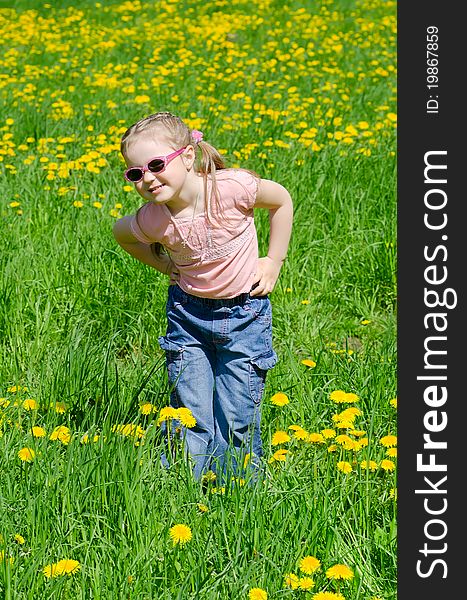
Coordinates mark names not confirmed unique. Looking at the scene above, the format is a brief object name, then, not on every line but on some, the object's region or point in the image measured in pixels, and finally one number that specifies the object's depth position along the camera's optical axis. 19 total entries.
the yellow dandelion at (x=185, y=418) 4.25
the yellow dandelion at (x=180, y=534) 3.56
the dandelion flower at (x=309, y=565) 3.50
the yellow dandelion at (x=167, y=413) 4.21
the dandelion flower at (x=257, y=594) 3.32
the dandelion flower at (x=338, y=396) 4.59
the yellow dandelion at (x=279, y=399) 4.54
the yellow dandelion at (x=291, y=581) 3.44
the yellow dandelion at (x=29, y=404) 4.50
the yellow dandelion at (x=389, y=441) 4.26
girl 4.20
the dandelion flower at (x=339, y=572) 3.42
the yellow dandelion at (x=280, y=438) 4.32
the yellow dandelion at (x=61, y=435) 4.14
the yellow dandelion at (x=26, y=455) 3.97
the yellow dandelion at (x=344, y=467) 4.12
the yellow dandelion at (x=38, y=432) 4.22
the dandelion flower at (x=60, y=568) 3.39
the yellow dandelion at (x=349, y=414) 4.42
